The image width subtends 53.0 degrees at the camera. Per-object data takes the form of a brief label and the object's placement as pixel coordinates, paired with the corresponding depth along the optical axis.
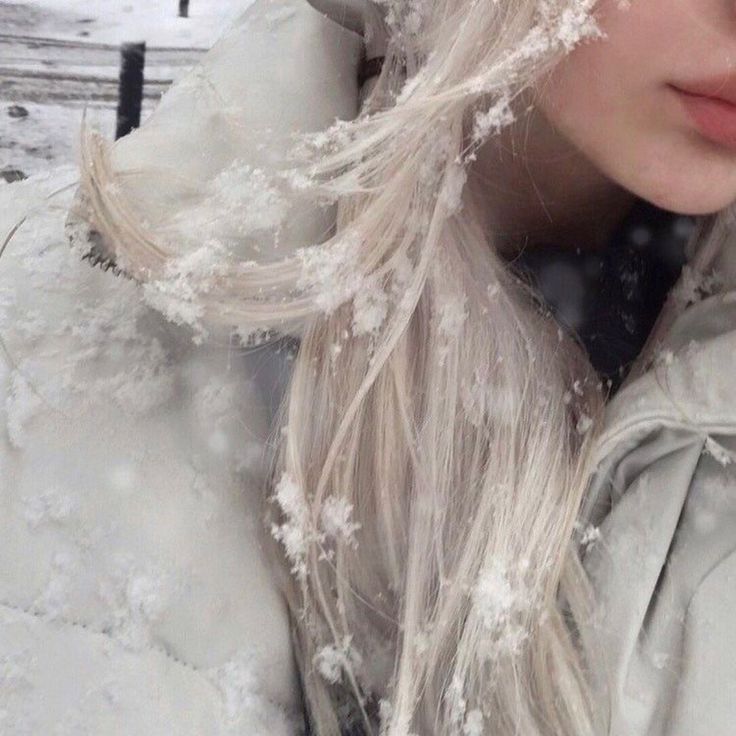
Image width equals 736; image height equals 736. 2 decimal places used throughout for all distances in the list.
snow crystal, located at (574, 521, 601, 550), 0.60
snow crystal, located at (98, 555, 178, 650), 0.55
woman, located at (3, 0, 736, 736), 0.54
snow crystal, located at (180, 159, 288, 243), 0.59
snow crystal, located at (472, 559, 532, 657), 0.58
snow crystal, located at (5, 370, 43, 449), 0.55
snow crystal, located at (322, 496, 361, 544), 0.63
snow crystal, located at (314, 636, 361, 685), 0.62
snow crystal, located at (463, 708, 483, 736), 0.59
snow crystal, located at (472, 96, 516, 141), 0.56
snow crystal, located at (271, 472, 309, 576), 0.60
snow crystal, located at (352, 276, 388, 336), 0.61
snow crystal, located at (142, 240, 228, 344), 0.56
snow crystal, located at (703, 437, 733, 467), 0.58
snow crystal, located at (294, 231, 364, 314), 0.59
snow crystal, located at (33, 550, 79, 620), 0.53
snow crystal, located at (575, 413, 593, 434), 0.64
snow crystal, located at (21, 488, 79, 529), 0.54
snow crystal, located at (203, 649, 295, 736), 0.57
